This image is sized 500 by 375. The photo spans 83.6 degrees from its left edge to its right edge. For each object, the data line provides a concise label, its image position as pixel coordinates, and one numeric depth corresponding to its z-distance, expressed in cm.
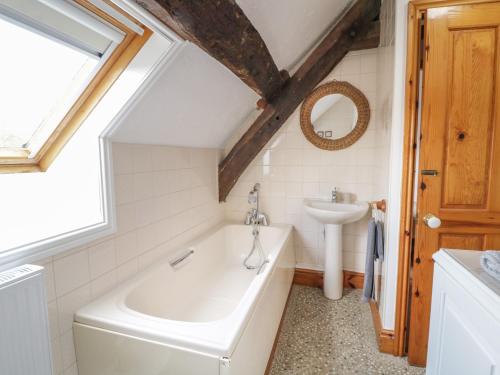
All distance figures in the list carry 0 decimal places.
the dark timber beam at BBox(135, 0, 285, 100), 100
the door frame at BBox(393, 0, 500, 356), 164
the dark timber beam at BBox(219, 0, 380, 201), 244
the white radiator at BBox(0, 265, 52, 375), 91
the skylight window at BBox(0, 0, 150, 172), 106
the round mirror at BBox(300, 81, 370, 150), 264
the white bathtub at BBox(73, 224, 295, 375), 115
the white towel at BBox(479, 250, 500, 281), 82
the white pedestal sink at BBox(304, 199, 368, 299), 253
